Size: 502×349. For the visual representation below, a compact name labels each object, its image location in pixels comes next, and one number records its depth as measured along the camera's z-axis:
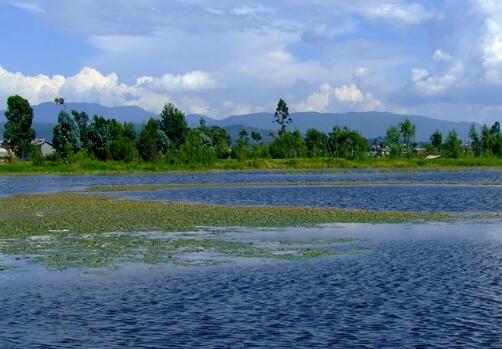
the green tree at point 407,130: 146.12
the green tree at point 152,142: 132.50
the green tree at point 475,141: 140.32
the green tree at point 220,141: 138.50
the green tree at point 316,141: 137.50
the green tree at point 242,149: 126.44
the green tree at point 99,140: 131.88
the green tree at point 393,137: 143.88
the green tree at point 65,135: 124.68
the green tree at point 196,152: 115.06
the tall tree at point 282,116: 157.12
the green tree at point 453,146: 130.96
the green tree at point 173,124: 160.25
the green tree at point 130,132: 150.38
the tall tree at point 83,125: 132.50
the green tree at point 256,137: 171.07
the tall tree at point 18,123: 125.50
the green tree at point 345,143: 135.62
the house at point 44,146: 170.85
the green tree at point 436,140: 147.25
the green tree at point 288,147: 132.50
